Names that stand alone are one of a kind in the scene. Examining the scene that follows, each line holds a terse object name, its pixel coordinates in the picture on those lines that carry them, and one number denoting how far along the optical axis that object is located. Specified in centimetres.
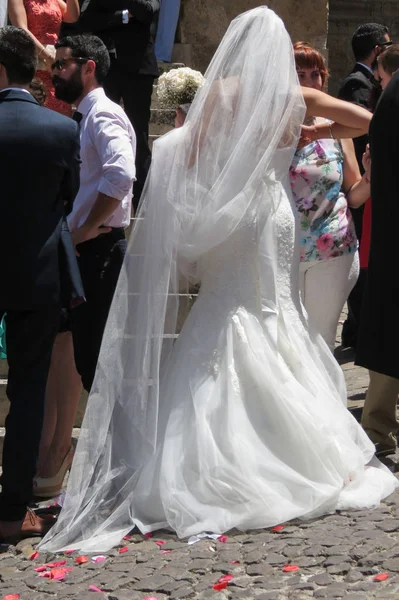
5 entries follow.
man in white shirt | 725
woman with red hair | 806
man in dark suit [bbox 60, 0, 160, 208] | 1056
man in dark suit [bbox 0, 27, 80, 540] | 632
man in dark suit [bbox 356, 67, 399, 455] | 718
